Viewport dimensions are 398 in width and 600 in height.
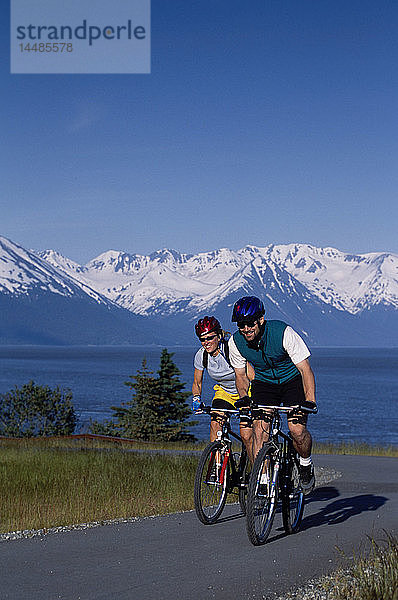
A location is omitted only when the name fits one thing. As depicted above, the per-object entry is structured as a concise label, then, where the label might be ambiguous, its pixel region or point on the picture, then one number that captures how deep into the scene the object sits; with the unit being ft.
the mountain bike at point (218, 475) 26.03
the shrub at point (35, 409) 161.17
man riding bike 24.29
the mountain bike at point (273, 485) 23.20
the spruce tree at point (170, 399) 166.09
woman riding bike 28.71
